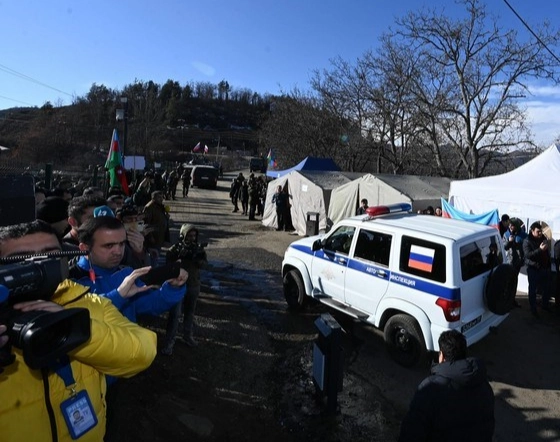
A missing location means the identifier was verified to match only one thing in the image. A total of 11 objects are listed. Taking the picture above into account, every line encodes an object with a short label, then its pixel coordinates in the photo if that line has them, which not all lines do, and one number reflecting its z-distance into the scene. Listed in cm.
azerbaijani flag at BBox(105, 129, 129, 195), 1102
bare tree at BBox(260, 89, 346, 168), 2595
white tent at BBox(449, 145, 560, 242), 839
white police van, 489
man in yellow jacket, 153
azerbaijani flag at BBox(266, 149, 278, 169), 2952
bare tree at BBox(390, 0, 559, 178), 1730
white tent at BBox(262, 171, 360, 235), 1442
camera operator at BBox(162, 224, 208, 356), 455
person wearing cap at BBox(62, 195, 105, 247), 410
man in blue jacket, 245
